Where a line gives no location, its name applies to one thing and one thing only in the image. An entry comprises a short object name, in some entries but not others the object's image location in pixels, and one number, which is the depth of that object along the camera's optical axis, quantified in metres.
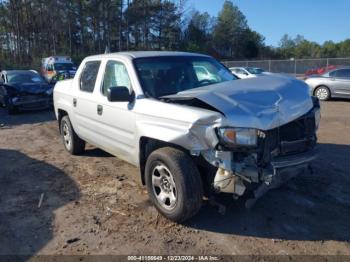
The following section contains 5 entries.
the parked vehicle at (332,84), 13.96
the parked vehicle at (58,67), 25.16
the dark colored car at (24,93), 12.96
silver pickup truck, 3.44
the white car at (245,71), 23.93
